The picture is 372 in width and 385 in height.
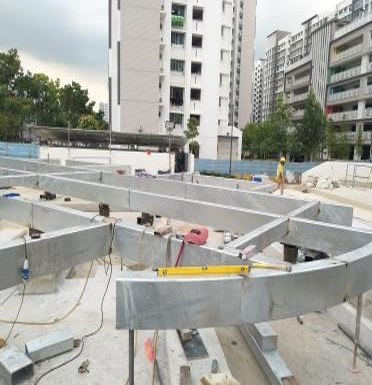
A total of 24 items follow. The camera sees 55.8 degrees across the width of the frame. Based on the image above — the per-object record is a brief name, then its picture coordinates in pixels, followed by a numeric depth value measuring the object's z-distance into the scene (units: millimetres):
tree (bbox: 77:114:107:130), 40875
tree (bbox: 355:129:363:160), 39375
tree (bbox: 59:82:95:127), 45094
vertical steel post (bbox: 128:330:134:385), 1892
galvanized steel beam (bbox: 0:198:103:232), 3391
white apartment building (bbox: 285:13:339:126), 49644
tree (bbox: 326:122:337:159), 42625
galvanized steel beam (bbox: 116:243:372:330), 1769
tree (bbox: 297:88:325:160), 39344
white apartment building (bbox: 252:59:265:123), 125750
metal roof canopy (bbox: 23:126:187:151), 23531
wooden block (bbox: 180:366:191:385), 4309
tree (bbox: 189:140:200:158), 36688
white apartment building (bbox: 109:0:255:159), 35281
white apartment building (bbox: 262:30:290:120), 104438
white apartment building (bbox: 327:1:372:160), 41500
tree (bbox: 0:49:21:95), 37062
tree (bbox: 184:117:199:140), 35188
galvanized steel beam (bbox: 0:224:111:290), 2486
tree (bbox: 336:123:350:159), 42625
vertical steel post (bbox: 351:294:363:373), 3257
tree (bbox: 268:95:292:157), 37938
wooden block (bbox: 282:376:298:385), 4391
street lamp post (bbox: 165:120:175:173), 15775
